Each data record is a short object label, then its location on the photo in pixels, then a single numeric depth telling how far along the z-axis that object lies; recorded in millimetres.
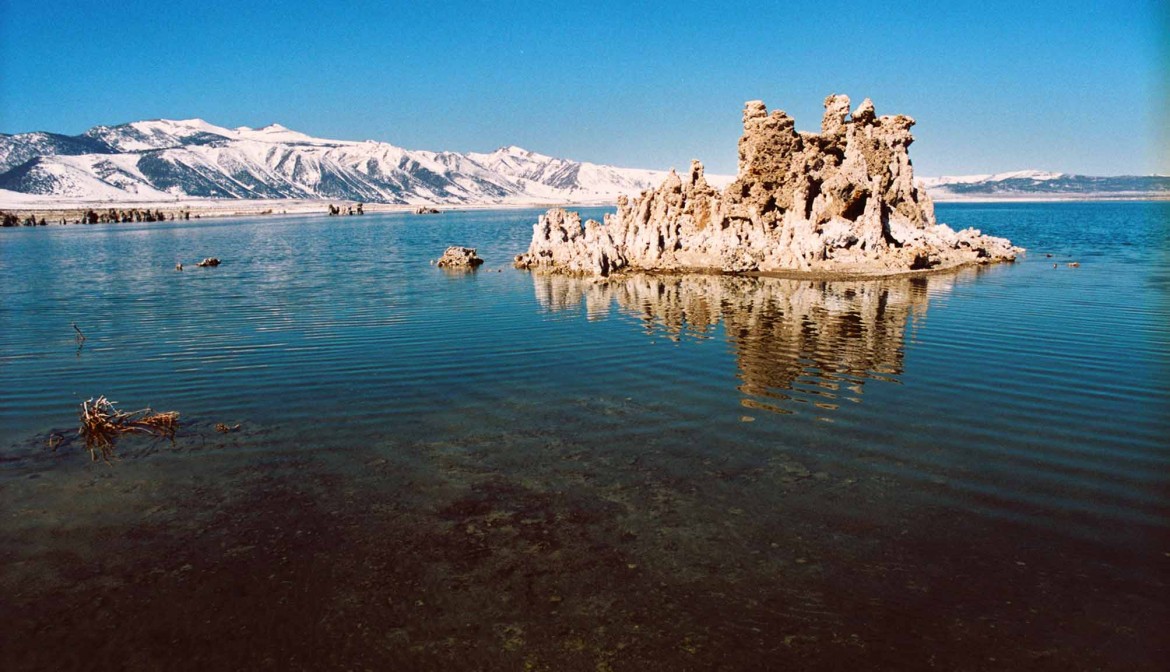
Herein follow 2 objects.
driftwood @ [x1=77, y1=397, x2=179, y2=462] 14391
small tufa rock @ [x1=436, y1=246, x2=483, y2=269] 51872
